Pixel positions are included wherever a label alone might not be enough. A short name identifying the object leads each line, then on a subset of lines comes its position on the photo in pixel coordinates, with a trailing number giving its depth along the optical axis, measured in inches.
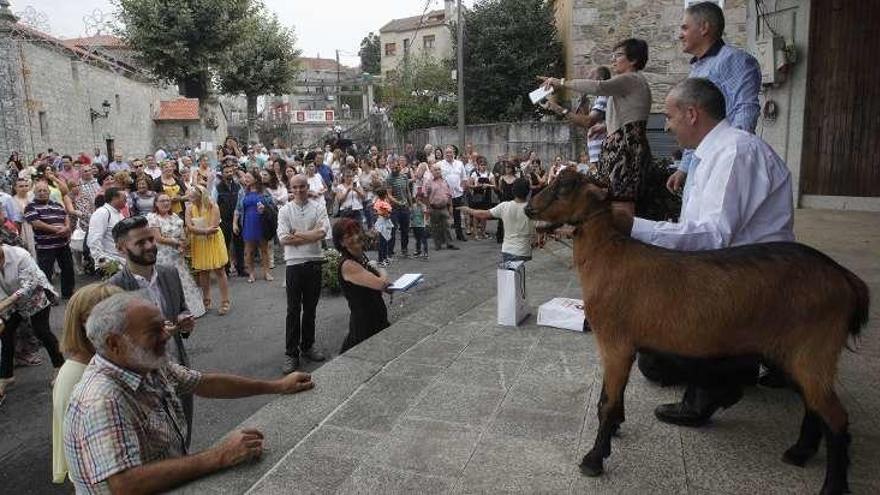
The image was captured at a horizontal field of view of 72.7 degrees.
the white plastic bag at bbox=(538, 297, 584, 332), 196.9
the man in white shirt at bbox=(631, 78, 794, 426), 105.3
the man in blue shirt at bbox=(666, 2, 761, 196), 145.0
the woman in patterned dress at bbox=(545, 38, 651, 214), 172.2
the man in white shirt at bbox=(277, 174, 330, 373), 257.6
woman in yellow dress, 350.9
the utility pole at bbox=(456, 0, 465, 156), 761.0
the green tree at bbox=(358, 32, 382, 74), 3373.5
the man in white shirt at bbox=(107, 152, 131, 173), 648.4
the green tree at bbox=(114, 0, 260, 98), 960.9
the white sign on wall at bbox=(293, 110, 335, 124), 2066.1
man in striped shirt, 356.8
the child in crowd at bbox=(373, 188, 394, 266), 461.7
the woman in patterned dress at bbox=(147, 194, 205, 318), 311.6
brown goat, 93.4
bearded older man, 93.6
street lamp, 1027.9
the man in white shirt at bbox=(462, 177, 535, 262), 298.2
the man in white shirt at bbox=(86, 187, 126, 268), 294.8
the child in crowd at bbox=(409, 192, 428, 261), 498.3
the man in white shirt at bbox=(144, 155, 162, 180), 543.0
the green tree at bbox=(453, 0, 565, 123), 873.5
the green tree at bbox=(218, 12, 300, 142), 1354.6
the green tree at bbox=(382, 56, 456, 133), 1019.9
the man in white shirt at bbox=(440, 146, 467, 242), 593.3
